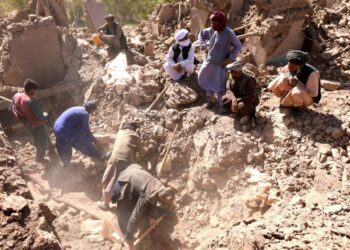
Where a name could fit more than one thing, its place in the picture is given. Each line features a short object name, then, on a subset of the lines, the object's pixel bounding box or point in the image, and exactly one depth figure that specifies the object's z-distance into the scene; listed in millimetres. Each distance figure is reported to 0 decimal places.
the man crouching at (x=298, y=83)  4594
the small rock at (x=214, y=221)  4758
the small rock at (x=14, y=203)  3096
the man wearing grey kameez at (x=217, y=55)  5449
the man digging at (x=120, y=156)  5047
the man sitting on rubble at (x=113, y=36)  7871
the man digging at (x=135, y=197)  4582
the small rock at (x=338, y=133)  4613
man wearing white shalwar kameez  6228
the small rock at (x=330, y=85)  5727
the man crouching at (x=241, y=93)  4992
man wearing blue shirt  5699
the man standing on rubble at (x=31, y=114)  5754
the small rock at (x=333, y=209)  3482
